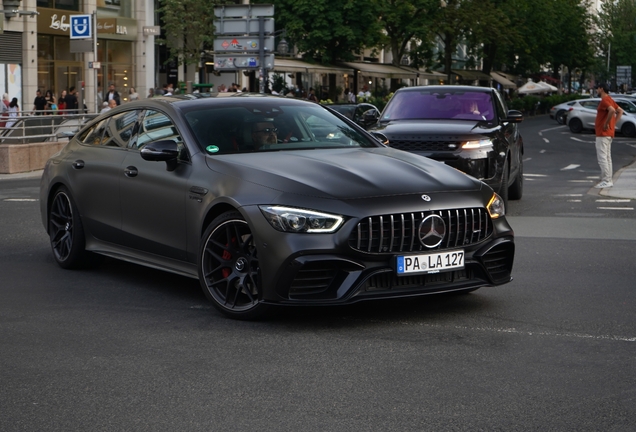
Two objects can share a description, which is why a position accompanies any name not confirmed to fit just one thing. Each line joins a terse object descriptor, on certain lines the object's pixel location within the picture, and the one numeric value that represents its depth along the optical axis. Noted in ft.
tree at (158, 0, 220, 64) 170.19
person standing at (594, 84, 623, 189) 62.80
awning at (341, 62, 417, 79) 201.57
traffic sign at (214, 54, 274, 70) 100.89
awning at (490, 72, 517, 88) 331.41
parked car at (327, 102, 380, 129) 95.86
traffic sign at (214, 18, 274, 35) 99.09
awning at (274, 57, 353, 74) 169.89
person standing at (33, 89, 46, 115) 122.42
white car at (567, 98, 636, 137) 159.42
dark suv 43.88
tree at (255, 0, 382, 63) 185.98
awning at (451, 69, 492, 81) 276.74
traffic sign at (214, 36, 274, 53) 99.71
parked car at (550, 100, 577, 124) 187.21
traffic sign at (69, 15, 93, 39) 99.55
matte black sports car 21.57
